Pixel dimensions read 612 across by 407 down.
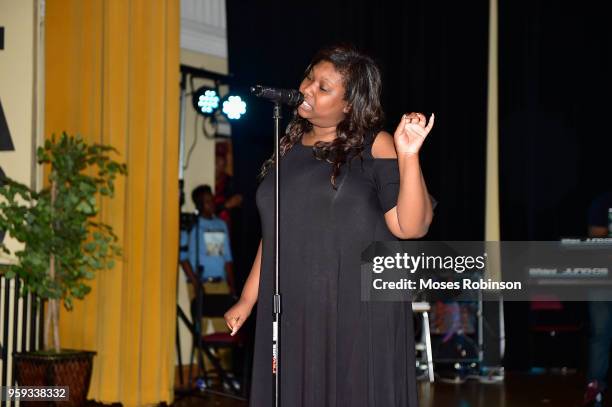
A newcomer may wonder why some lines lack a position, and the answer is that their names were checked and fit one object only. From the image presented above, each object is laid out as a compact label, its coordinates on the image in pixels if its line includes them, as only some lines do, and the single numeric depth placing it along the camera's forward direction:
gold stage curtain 5.14
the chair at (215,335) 5.81
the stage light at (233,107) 4.79
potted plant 4.45
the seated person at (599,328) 5.21
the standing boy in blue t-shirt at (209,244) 6.63
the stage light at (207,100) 5.75
